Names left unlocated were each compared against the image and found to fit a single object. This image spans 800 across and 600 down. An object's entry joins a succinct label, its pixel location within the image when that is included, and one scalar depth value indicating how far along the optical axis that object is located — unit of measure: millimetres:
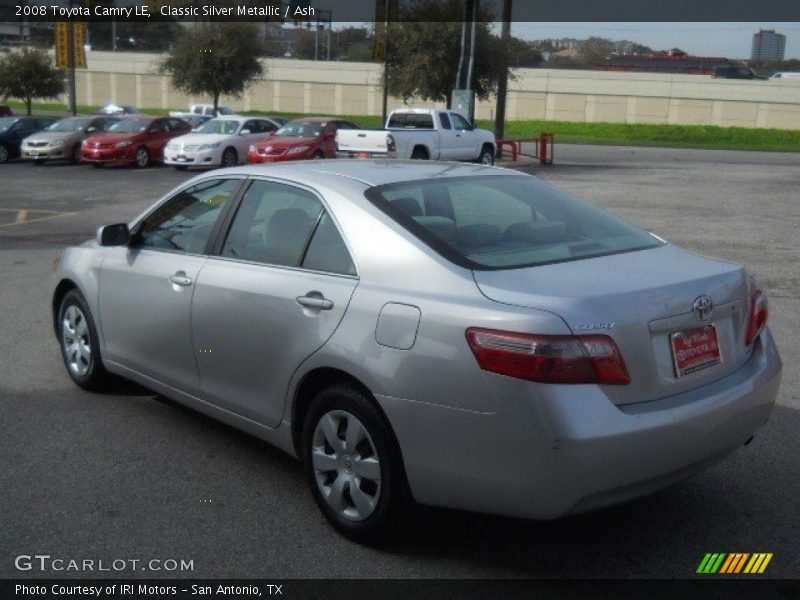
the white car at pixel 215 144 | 28828
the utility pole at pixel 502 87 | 37062
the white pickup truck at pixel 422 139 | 24141
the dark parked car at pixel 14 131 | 32188
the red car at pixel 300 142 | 27234
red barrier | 34625
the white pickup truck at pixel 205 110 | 51131
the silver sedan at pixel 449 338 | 3684
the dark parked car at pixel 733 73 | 89744
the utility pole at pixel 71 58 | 39562
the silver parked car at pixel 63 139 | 30906
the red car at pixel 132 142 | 30141
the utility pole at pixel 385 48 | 39438
